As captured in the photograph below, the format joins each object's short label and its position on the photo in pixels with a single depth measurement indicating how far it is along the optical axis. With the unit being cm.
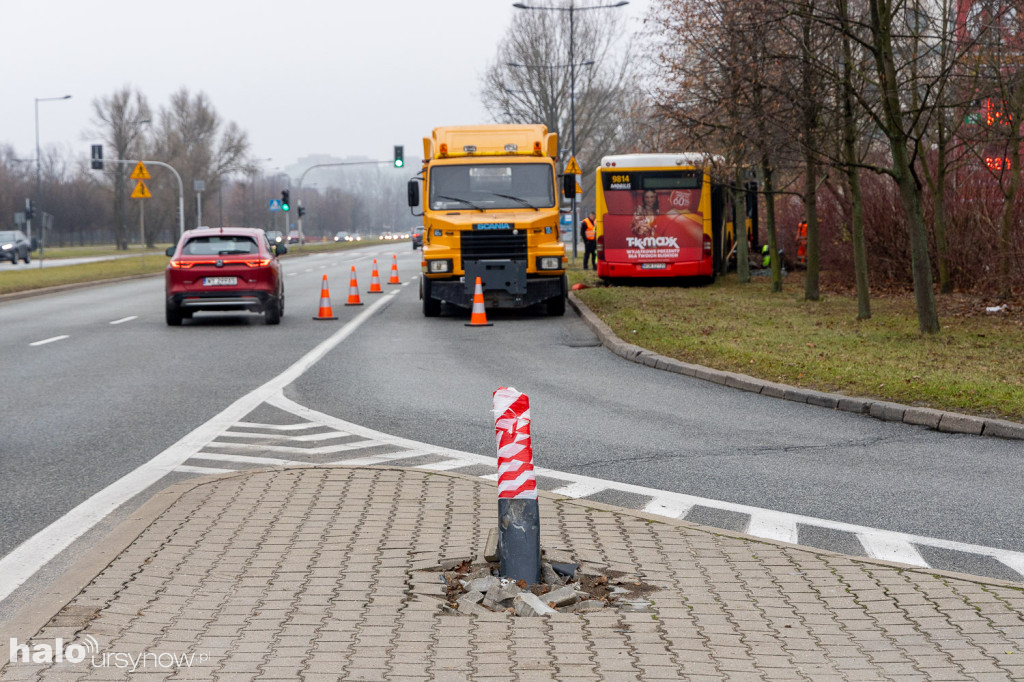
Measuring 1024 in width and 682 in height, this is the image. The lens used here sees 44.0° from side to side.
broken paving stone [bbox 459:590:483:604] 508
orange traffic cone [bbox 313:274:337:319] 2277
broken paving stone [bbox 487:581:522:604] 509
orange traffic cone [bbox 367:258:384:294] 3253
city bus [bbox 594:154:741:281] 3095
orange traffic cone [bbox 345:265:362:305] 2720
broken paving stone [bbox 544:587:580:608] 505
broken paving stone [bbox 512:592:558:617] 496
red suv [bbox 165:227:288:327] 2070
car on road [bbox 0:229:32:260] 5813
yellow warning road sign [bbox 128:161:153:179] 3806
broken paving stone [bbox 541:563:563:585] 537
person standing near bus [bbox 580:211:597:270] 4109
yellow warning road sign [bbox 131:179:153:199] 3908
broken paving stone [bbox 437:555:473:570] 560
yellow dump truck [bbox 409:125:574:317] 2184
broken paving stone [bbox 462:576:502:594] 518
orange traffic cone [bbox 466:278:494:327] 2147
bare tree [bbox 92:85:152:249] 9512
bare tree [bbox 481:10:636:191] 5728
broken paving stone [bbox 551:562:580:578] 545
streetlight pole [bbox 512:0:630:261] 4573
